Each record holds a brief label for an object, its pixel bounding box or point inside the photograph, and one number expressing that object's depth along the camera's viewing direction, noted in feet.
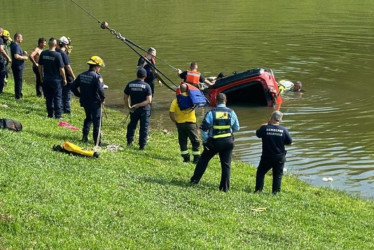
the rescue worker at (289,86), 73.41
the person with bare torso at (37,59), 55.11
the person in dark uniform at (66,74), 50.40
